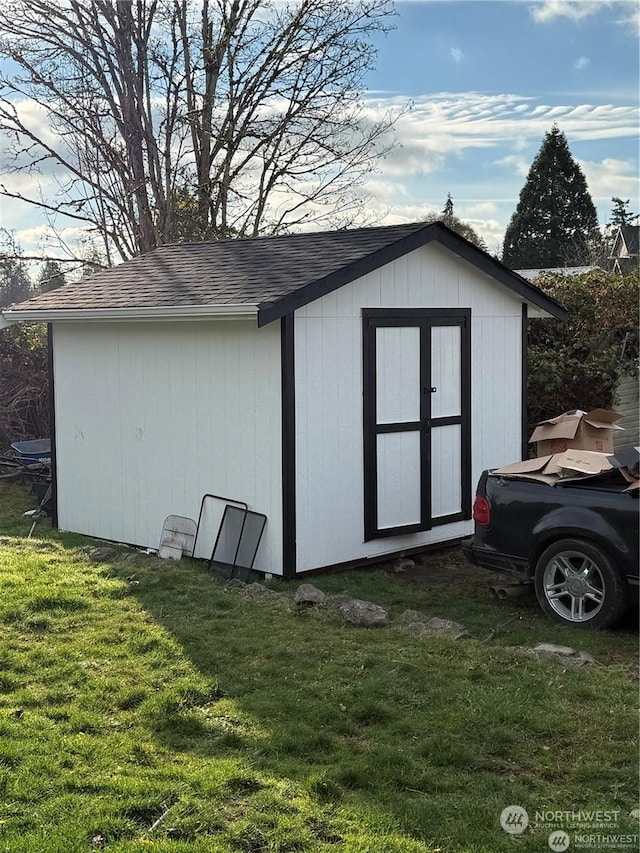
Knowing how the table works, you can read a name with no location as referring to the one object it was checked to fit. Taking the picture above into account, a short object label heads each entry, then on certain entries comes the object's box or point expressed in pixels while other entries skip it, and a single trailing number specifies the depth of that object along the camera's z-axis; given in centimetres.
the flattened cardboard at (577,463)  709
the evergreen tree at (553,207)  3738
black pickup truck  668
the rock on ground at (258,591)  771
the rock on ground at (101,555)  898
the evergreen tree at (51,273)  2248
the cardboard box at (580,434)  879
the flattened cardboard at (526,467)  746
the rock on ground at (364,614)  677
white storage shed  848
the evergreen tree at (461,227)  3350
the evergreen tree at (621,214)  4025
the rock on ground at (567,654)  598
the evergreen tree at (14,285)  2331
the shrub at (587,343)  1427
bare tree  1934
